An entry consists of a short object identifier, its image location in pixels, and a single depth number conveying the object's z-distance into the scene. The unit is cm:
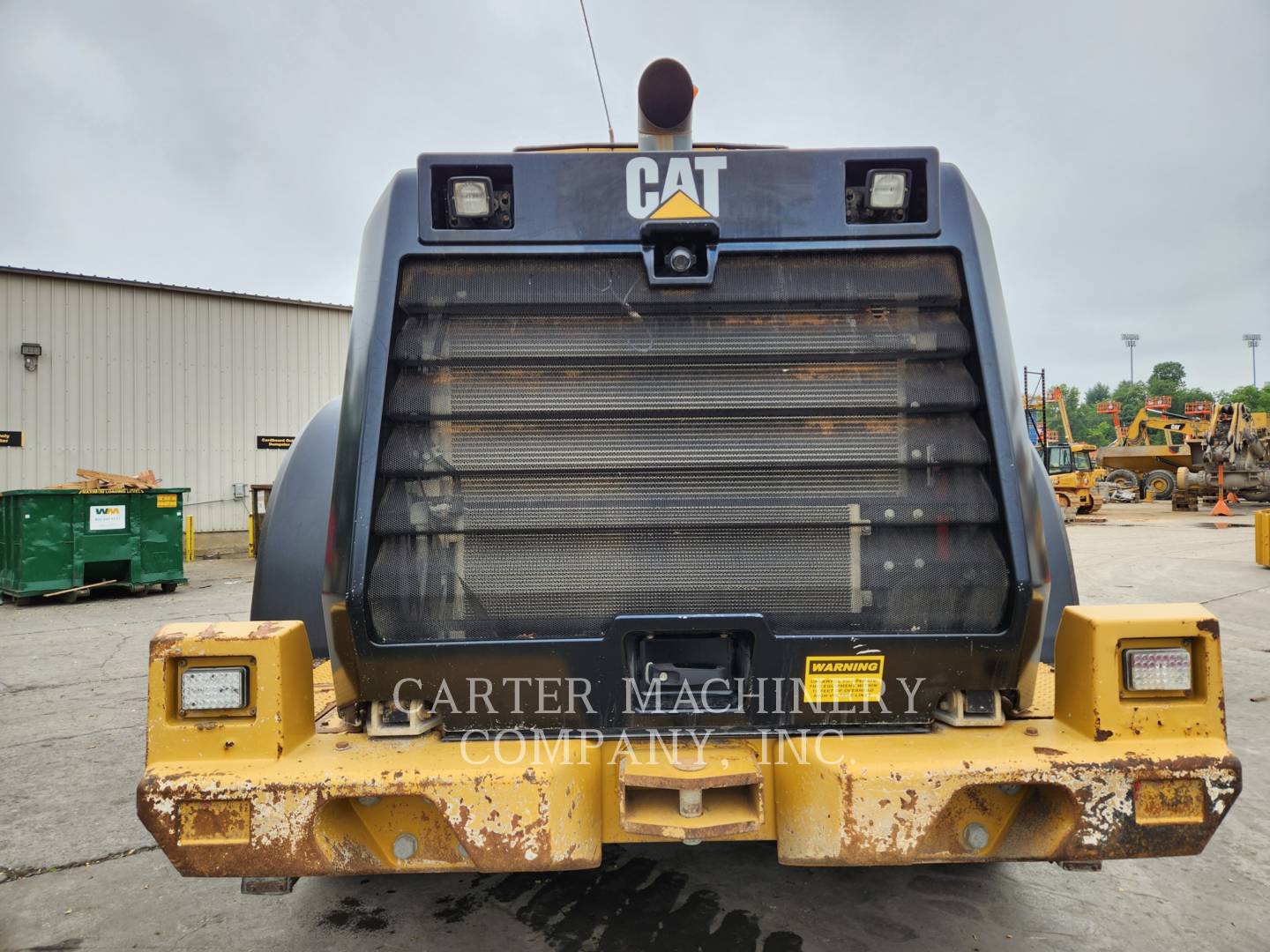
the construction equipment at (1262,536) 1215
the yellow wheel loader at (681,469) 229
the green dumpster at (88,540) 1111
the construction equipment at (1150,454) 3250
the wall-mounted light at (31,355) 1697
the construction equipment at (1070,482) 2708
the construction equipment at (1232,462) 2767
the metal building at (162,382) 1711
